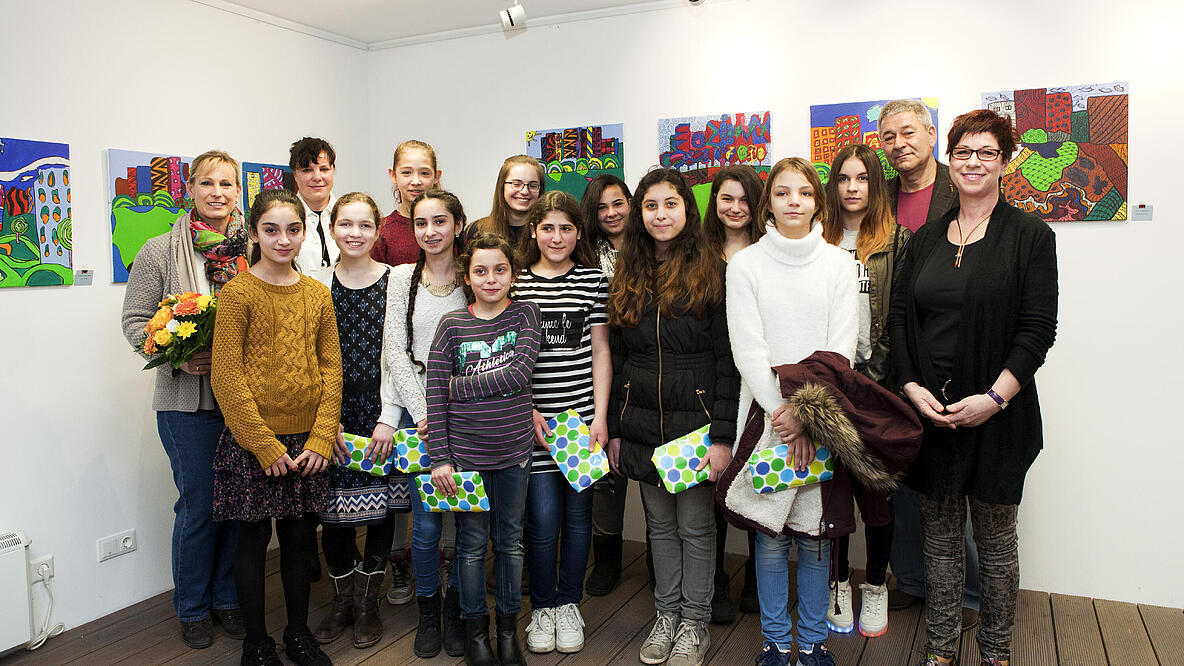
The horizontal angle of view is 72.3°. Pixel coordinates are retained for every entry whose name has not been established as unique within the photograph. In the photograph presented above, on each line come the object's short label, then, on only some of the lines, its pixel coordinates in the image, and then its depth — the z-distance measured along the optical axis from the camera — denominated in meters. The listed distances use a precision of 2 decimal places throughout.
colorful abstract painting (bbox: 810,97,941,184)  3.50
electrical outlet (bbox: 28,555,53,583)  3.01
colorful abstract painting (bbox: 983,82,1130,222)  3.16
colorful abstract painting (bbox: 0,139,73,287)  2.95
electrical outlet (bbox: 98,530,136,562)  3.26
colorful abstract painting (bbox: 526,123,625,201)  4.07
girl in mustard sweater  2.51
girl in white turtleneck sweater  2.43
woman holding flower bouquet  2.88
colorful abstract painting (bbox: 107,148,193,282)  3.29
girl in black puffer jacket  2.60
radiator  2.83
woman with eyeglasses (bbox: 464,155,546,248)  3.17
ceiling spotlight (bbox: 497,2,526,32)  3.85
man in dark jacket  2.95
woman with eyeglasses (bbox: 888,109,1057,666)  2.33
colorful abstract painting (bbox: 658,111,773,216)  3.75
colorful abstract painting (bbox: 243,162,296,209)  3.95
